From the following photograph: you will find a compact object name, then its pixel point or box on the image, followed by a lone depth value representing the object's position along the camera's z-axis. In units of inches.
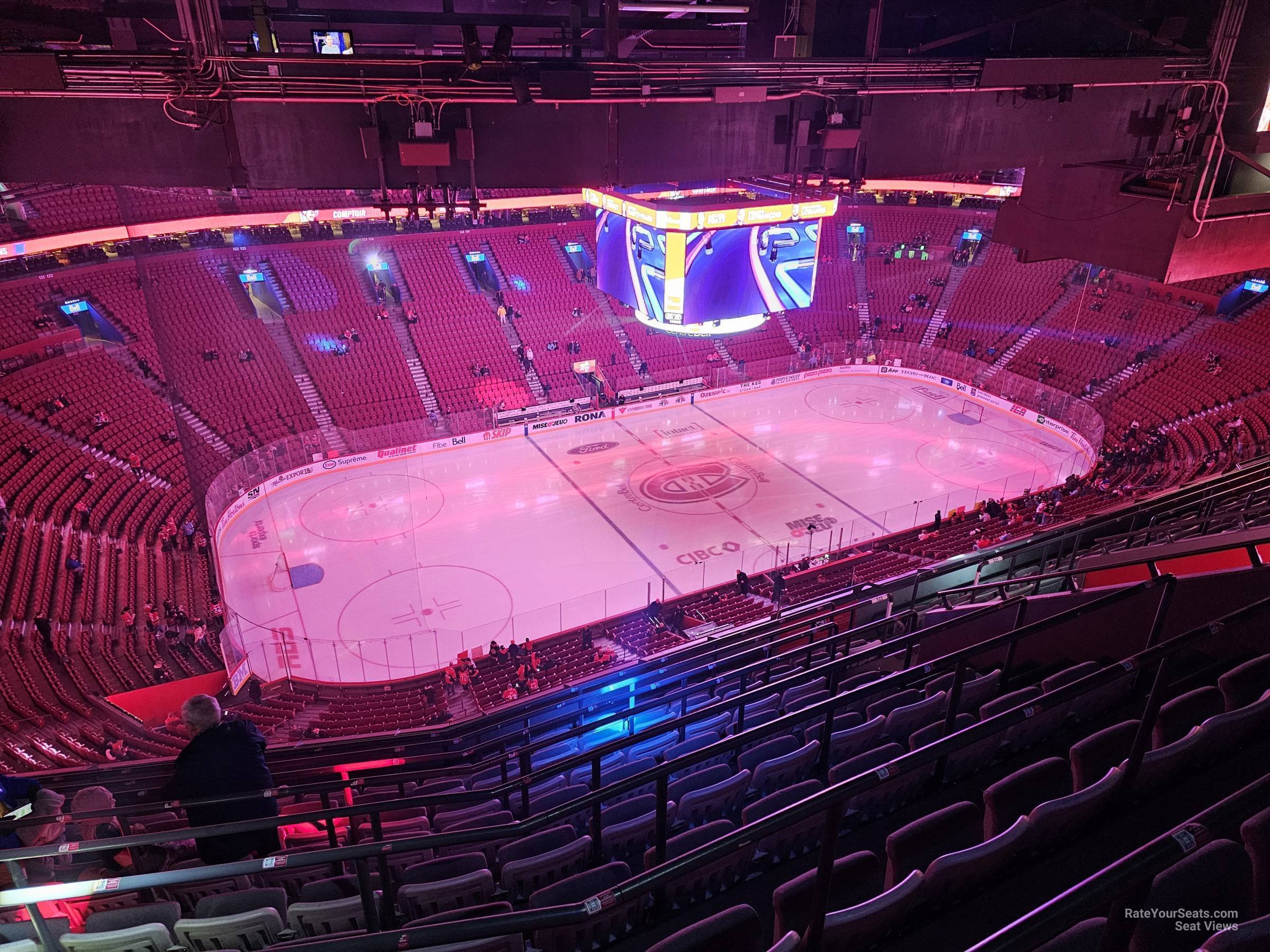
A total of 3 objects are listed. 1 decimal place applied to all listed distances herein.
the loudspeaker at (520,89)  233.9
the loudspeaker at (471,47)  229.1
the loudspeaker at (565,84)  238.2
